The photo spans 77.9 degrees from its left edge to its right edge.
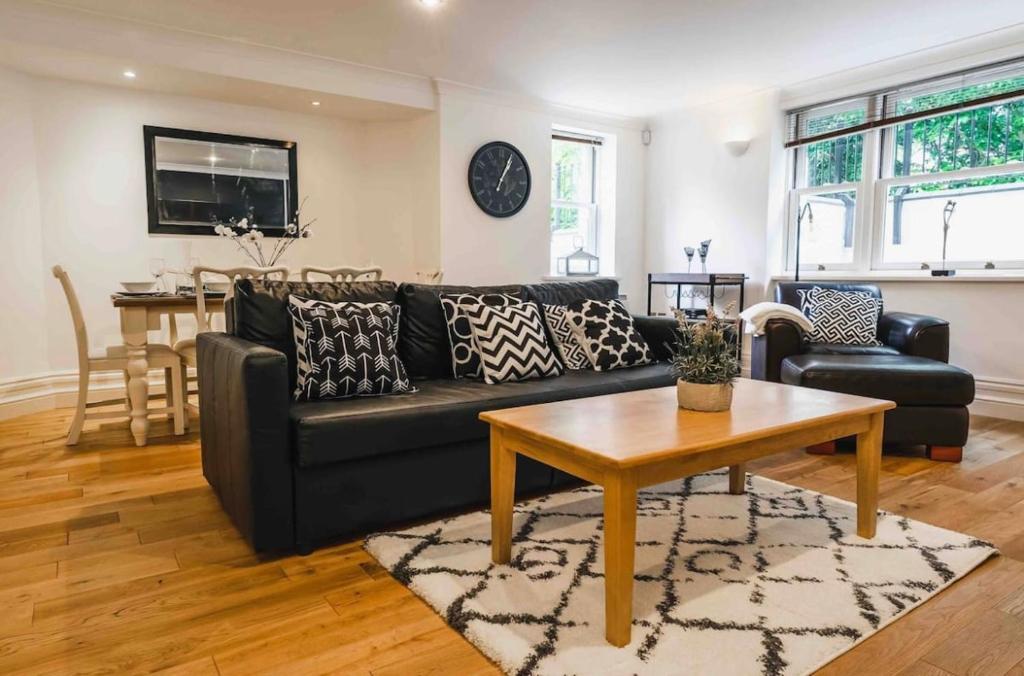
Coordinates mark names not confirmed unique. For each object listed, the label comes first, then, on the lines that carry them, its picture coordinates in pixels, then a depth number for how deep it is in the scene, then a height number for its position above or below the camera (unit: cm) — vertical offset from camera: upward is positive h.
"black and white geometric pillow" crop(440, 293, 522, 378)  276 -28
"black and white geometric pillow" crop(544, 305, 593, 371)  303 -32
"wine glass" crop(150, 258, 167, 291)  379 +3
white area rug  150 -88
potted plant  196 -30
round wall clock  511 +78
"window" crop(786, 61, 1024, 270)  398 +68
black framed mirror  451 +69
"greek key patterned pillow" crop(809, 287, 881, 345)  379 -26
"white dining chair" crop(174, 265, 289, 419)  337 -11
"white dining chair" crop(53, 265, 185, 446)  332 -49
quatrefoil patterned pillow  302 -30
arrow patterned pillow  230 -29
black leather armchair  304 -52
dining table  330 -32
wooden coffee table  149 -44
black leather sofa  194 -54
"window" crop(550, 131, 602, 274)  585 +74
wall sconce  521 +105
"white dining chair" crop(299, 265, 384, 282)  348 +2
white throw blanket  362 -23
